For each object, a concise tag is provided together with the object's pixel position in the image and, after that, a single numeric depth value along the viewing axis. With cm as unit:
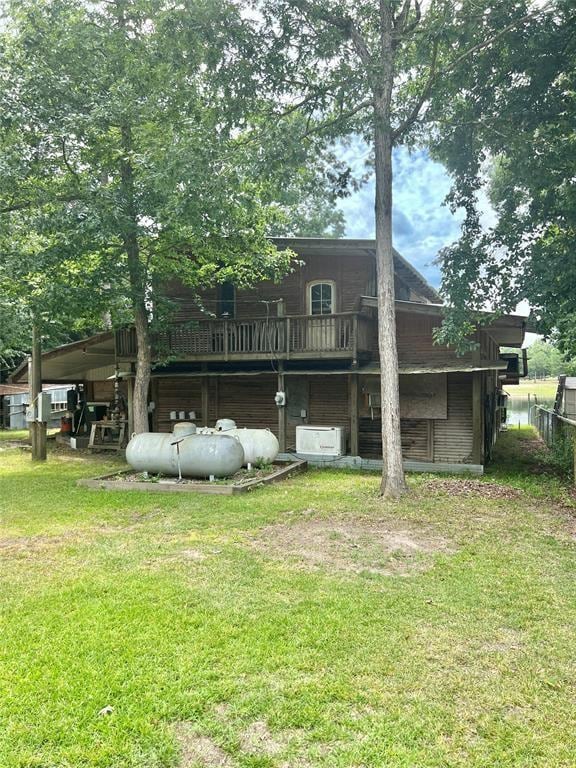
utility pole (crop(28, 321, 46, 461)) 1318
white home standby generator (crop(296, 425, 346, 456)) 1250
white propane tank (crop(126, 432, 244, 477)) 959
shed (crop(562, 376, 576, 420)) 1725
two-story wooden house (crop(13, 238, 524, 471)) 1194
